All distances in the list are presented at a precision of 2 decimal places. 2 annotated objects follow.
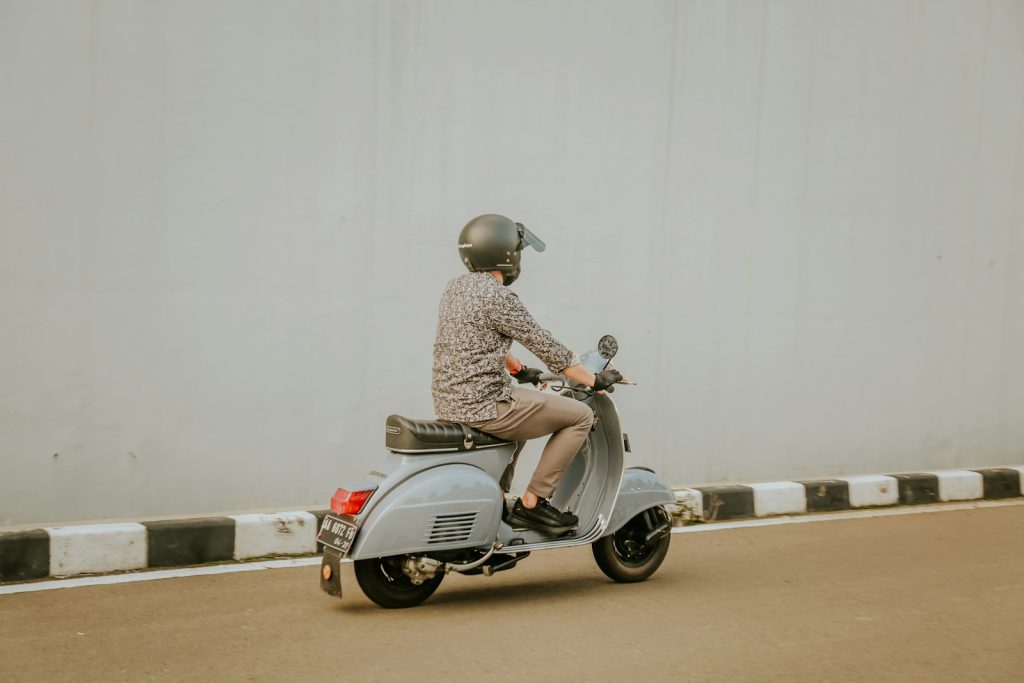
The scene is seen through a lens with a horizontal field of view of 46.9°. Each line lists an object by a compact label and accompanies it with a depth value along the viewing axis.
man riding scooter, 4.91
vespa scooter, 4.62
